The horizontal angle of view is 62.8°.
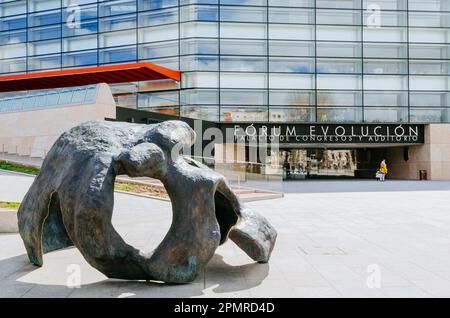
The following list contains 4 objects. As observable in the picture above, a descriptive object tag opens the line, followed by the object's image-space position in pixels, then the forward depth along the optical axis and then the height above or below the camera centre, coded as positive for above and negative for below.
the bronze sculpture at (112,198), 4.25 -0.43
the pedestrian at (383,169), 28.42 -0.56
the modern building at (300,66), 29.05 +7.81
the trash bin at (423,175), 29.36 -1.02
